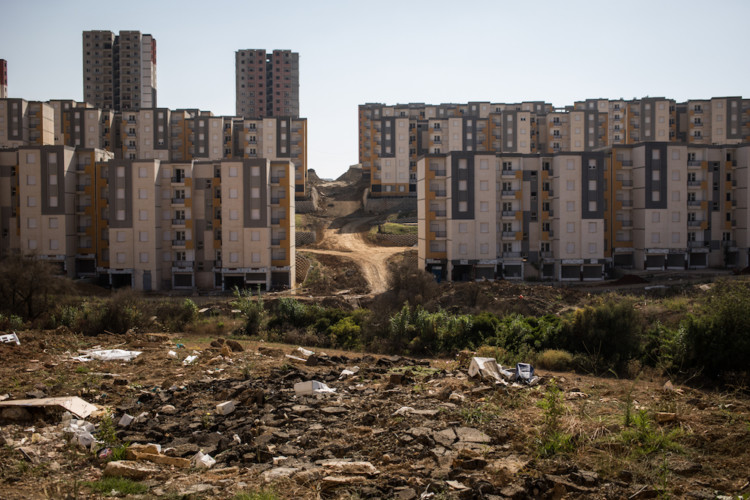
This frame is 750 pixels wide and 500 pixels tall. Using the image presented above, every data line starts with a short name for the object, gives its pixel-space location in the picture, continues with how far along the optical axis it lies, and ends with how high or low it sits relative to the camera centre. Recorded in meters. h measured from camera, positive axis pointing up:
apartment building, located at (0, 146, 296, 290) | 61.12 +0.57
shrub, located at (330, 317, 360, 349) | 34.03 -6.40
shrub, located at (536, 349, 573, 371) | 27.80 -6.30
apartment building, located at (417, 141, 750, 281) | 63.31 +1.35
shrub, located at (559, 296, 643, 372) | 28.97 -5.43
